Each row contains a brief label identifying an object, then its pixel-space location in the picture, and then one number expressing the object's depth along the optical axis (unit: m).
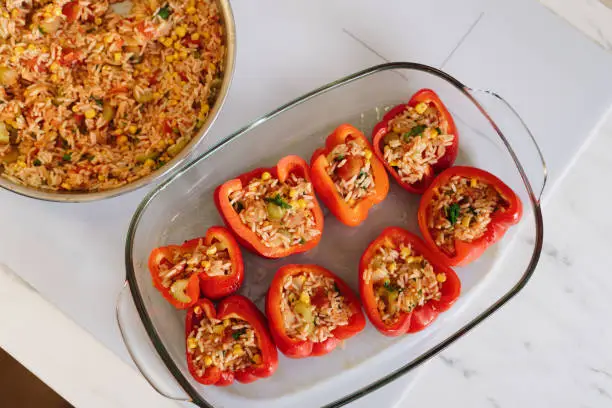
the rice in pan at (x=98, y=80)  1.28
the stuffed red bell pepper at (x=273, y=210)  1.26
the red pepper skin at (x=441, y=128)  1.31
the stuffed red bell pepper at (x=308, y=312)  1.25
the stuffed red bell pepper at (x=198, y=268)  1.24
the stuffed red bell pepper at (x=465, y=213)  1.28
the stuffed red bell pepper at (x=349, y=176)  1.28
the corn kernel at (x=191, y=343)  1.24
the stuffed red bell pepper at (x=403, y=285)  1.27
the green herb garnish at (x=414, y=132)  1.29
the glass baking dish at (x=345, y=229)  1.29
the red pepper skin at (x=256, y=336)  1.23
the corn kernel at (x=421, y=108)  1.30
